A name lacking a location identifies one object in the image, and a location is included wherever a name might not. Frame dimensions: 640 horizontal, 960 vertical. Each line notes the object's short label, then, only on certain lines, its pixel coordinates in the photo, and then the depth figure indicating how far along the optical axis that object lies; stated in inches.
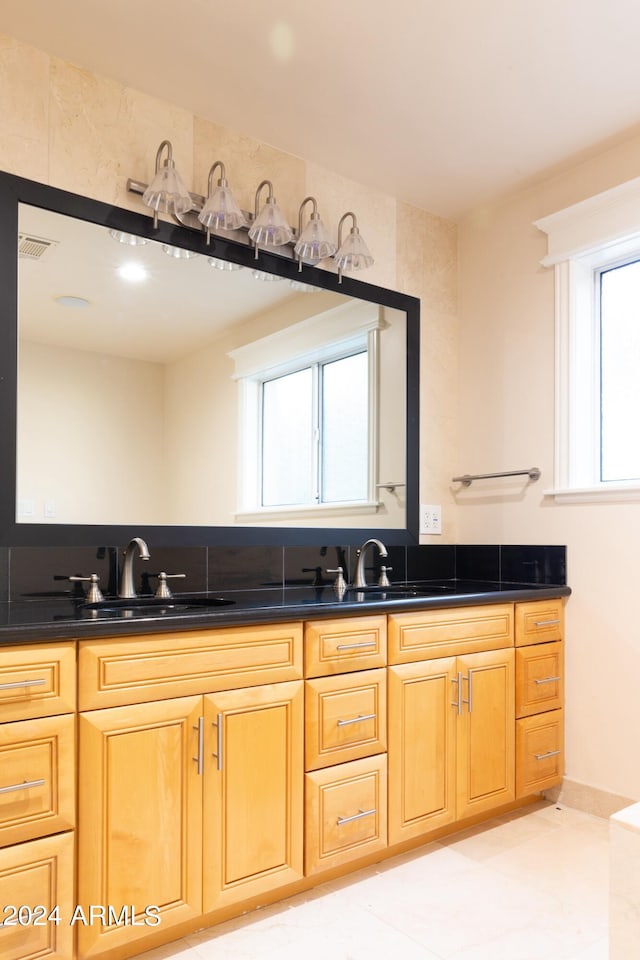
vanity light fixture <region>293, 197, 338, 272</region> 100.7
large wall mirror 81.6
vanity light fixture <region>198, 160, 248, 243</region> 90.7
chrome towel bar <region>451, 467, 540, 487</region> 113.3
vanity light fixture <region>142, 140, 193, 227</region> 85.8
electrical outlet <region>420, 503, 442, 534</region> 121.2
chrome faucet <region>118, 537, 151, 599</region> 84.7
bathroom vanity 60.7
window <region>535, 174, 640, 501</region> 106.3
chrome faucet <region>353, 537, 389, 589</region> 106.1
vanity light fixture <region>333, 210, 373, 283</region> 104.8
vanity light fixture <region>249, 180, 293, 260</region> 95.3
